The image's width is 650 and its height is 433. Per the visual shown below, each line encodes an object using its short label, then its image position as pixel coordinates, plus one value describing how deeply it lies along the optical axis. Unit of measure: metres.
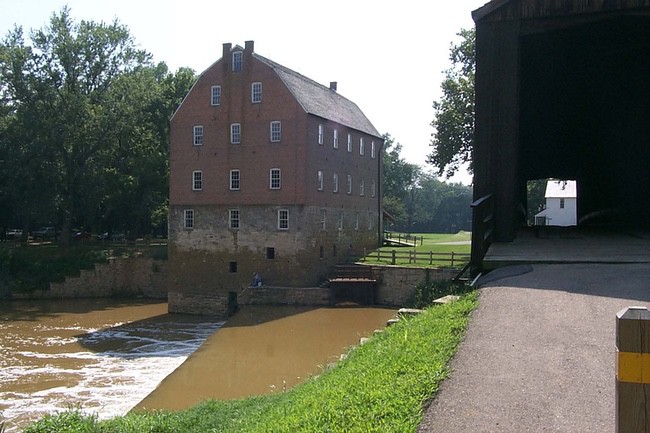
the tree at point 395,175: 86.12
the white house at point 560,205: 69.00
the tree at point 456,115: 35.78
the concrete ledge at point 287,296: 34.94
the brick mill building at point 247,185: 36.41
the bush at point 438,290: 11.48
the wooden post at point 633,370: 3.30
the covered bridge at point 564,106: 12.13
